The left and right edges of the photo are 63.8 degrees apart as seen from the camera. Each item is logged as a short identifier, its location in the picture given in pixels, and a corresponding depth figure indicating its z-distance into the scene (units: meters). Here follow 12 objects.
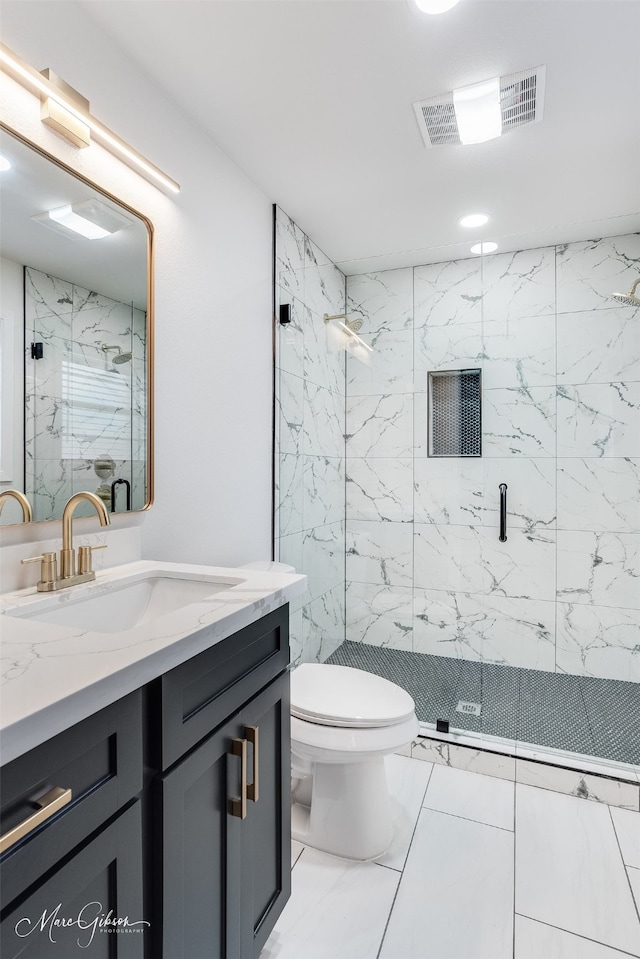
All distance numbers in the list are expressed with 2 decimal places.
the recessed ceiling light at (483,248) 2.54
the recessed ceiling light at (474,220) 2.42
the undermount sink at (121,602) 1.09
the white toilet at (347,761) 1.57
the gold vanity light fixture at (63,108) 1.12
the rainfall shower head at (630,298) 2.38
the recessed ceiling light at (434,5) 1.29
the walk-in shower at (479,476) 2.43
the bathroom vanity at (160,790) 0.60
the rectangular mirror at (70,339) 1.14
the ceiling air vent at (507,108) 1.55
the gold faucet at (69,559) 1.14
